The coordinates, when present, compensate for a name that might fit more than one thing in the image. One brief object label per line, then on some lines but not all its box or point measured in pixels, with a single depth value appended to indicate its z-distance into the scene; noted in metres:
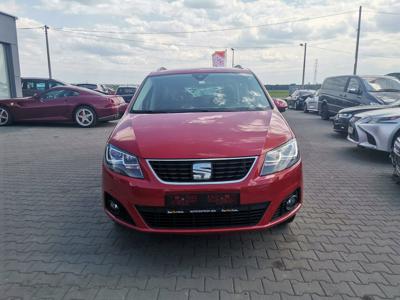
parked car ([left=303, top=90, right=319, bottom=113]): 19.69
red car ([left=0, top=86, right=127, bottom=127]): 13.04
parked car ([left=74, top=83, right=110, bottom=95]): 23.69
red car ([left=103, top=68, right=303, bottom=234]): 2.94
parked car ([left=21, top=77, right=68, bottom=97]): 19.72
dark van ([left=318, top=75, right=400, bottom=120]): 11.28
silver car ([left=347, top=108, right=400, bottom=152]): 6.95
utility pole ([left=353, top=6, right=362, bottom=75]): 29.56
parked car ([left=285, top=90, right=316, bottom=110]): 23.96
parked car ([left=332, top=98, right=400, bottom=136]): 9.55
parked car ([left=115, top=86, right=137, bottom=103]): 22.26
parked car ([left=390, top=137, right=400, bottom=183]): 5.32
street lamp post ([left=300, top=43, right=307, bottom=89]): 46.25
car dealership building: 17.88
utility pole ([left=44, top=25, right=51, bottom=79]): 35.42
